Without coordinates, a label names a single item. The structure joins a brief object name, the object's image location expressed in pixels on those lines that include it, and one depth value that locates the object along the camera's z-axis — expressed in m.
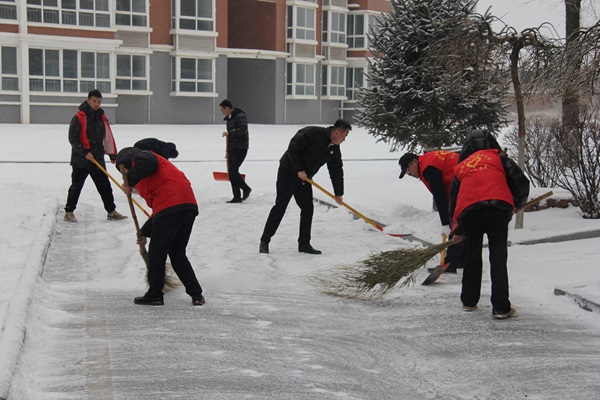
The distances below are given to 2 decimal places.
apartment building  34.75
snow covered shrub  11.34
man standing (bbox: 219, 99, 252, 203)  13.41
